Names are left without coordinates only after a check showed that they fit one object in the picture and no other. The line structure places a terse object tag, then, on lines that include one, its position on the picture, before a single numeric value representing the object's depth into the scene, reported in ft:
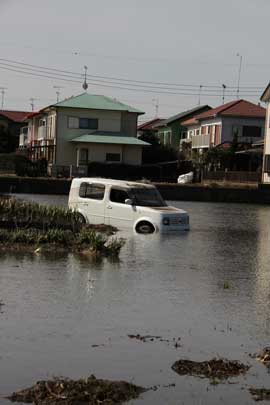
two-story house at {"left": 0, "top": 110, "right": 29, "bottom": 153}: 264.11
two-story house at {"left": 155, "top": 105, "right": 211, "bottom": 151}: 273.95
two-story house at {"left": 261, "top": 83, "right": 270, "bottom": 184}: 170.50
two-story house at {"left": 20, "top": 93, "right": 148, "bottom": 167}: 196.65
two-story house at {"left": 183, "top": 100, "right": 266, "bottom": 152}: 218.18
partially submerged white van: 70.38
